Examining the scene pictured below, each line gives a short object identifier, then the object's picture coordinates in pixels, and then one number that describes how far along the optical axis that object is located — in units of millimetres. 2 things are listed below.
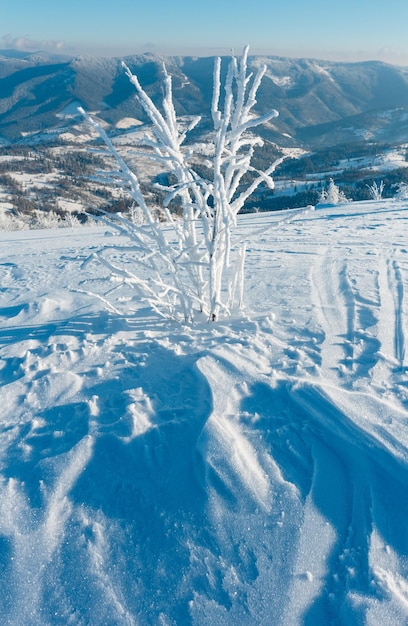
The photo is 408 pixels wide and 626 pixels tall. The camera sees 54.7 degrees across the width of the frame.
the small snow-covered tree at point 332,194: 34062
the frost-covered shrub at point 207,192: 3656
